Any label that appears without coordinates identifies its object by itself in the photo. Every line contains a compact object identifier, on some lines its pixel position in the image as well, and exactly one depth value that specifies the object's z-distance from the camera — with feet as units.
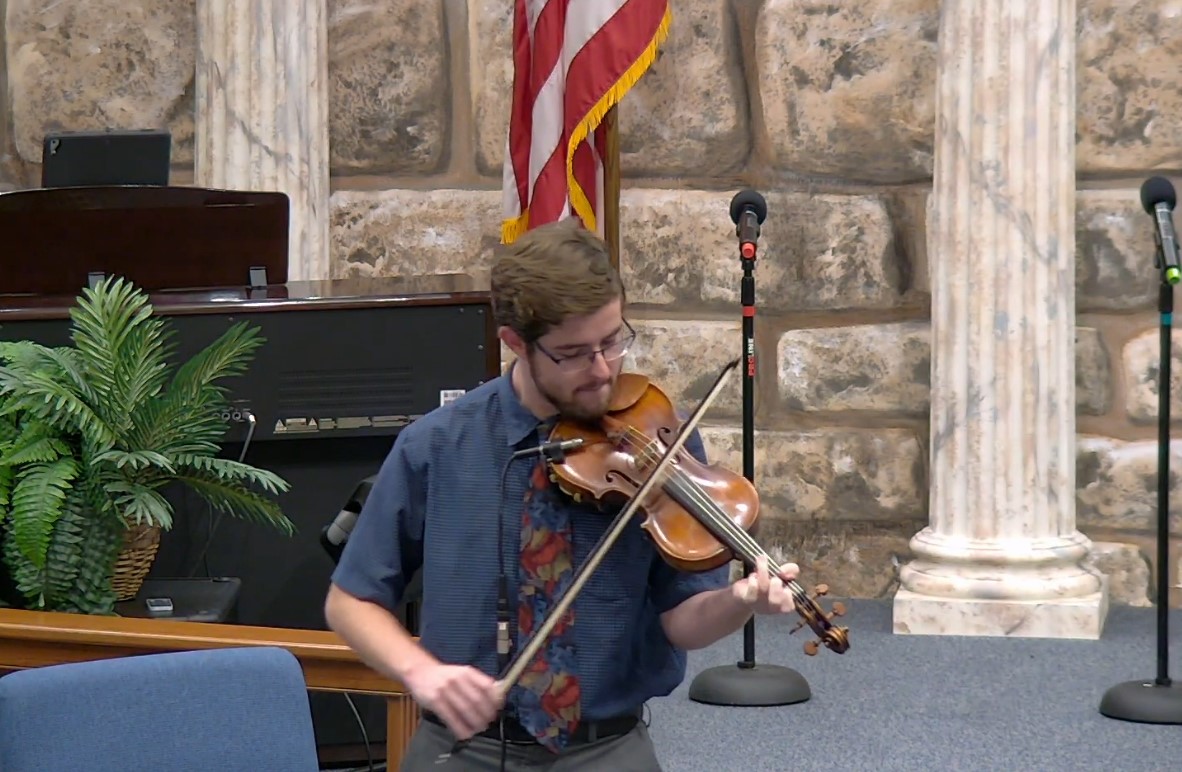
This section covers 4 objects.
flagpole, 32.68
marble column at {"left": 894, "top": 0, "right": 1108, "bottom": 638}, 31.04
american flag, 31.89
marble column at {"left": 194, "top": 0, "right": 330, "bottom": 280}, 34.81
